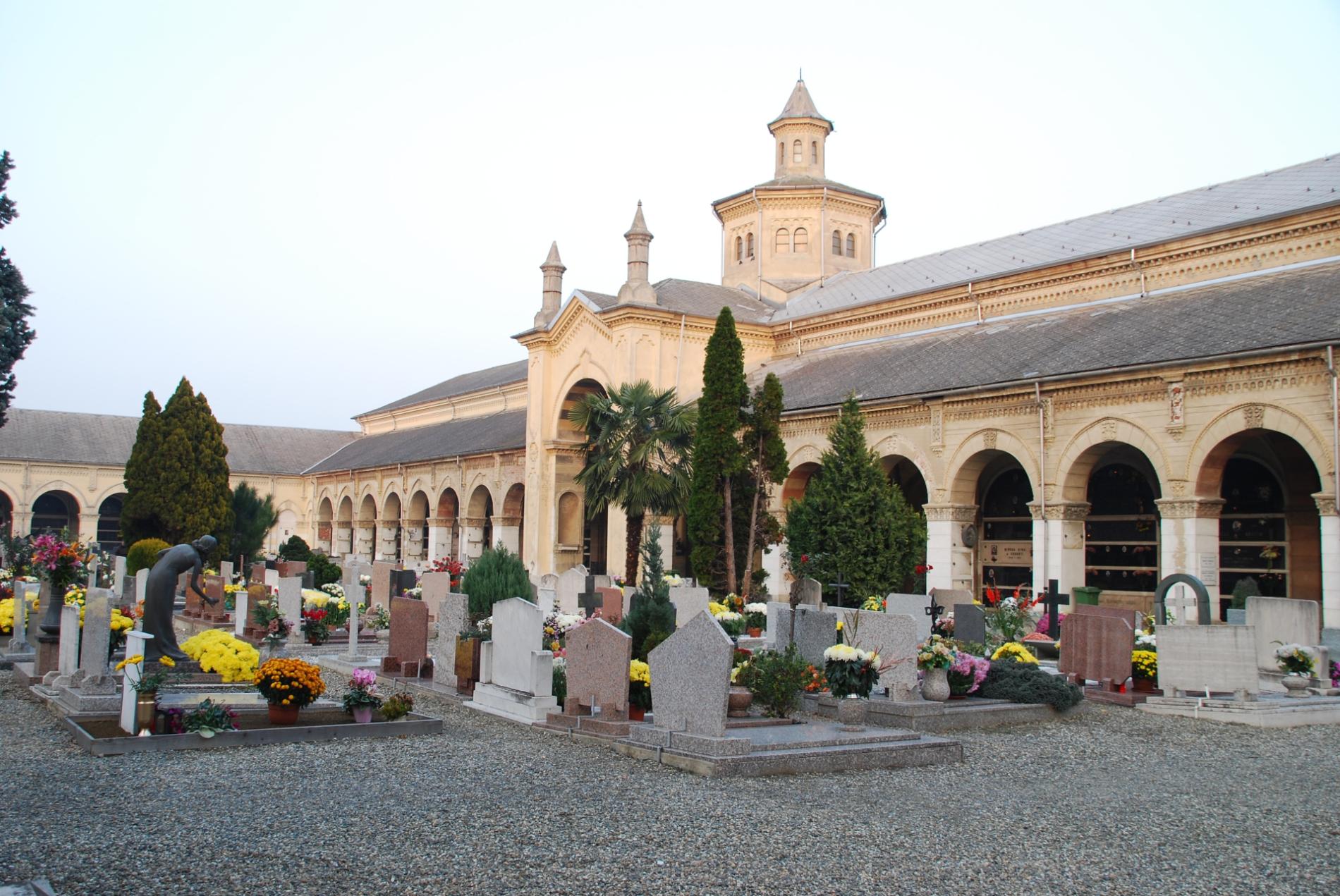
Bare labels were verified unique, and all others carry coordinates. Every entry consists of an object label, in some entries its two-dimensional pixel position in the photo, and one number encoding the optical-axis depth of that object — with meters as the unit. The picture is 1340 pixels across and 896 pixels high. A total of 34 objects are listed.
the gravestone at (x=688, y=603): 17.20
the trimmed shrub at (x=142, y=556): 29.34
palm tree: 27.33
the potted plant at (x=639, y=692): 11.02
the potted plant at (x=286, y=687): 10.38
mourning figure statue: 11.91
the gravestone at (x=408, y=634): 14.84
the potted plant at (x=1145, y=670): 13.80
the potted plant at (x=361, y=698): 10.72
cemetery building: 20.39
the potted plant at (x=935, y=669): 12.21
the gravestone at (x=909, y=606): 16.33
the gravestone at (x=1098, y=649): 13.90
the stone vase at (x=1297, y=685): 13.35
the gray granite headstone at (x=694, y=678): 9.02
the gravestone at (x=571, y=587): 21.66
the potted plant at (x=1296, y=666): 13.38
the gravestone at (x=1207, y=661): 12.60
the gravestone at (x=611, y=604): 19.62
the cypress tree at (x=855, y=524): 21.41
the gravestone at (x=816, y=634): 13.80
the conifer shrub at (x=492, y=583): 18.25
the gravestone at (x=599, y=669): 10.46
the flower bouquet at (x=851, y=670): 11.53
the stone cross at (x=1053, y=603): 19.00
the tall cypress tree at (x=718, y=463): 24.14
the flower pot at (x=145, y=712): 9.60
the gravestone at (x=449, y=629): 13.70
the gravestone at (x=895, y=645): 11.99
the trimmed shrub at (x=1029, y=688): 12.48
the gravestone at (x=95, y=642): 11.18
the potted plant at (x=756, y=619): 19.66
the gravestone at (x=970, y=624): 16.88
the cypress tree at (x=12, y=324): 20.61
